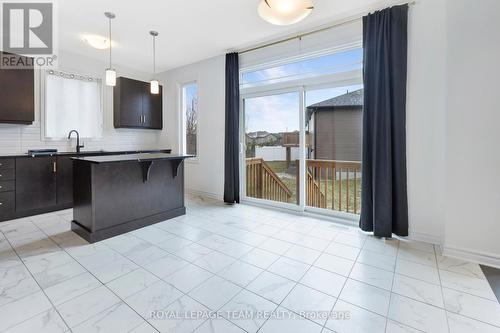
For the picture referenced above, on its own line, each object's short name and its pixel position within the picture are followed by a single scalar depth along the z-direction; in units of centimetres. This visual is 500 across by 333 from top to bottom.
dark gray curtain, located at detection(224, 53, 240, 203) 444
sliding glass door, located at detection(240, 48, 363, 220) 350
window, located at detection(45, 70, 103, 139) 438
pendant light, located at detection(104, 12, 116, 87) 317
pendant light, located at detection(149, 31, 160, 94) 368
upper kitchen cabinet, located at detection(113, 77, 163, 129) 505
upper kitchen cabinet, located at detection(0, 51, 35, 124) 362
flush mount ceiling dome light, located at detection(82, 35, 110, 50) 369
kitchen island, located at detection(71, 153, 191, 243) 287
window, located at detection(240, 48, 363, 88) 337
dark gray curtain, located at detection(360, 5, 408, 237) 283
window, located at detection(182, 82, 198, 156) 543
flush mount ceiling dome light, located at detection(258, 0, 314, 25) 211
